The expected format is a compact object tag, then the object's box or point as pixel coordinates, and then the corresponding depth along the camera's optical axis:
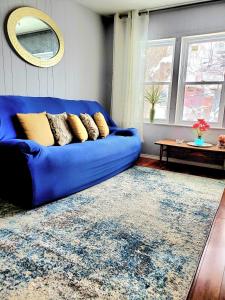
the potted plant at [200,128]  3.40
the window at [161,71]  3.87
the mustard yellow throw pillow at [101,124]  3.35
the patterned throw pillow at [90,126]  3.12
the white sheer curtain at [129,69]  3.85
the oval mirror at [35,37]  2.69
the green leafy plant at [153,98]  4.00
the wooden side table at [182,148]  3.17
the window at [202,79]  3.51
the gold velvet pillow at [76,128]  2.89
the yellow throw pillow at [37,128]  2.42
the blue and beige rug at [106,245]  1.18
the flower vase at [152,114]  4.01
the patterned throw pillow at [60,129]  2.62
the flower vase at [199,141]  3.45
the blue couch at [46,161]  1.98
